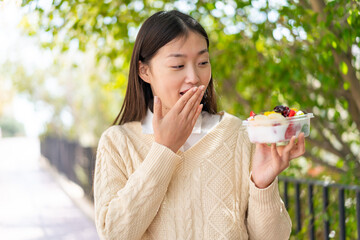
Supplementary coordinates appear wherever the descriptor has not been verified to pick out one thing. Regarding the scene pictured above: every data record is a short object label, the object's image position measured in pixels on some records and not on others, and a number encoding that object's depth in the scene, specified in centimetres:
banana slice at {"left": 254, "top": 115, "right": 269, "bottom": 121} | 160
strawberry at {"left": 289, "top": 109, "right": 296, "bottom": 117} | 165
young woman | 169
